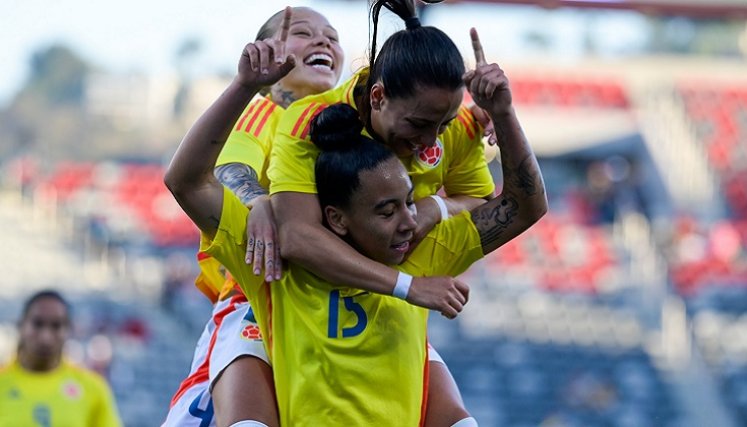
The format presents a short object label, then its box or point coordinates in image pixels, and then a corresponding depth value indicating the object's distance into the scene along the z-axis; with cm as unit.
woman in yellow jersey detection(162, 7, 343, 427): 725
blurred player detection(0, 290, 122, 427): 1252
